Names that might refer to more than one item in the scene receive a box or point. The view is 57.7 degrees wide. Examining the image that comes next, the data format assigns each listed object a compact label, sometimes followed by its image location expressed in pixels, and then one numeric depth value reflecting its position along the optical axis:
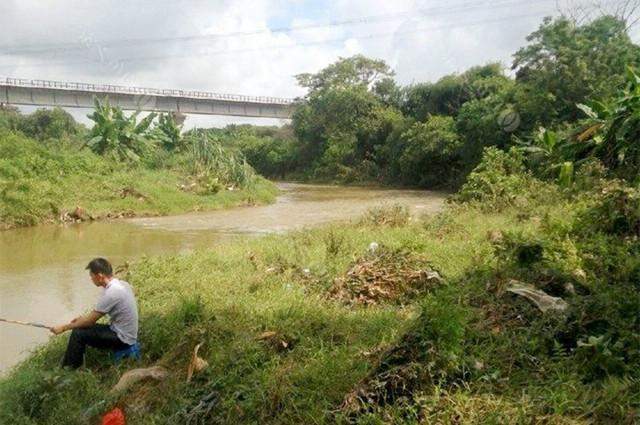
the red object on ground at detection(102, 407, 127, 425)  4.21
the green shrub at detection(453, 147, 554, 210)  11.63
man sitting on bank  5.20
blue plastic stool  5.33
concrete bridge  33.59
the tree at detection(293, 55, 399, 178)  36.78
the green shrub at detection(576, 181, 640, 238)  6.31
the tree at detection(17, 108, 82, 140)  43.28
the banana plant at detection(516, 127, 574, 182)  11.87
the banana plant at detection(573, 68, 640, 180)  9.59
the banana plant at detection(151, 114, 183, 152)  28.77
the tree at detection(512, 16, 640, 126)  19.30
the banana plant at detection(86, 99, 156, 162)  23.61
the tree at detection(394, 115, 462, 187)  26.66
